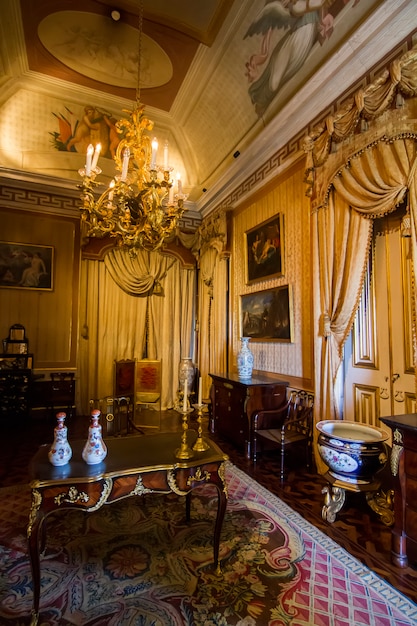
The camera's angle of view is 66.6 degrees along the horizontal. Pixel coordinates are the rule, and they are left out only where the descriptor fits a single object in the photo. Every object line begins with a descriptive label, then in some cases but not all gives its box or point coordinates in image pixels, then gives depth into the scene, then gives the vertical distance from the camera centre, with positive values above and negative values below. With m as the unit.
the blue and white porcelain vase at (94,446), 2.09 -0.75
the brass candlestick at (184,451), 2.20 -0.83
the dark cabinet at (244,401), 4.21 -0.95
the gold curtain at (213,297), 6.23 +0.77
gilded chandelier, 3.52 +1.55
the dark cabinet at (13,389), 5.66 -1.00
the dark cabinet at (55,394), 6.14 -1.17
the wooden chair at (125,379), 6.22 -0.92
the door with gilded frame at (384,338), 2.96 -0.06
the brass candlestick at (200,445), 2.37 -0.85
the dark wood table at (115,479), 1.78 -0.91
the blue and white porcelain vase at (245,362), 4.81 -0.44
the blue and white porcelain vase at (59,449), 2.06 -0.75
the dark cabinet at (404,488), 2.18 -1.11
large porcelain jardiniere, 2.59 -1.02
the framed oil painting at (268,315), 4.55 +0.28
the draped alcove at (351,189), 2.79 +1.44
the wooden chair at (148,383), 6.29 -1.00
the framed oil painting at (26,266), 6.30 +1.38
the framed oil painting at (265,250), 4.76 +1.33
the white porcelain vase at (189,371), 7.03 -0.86
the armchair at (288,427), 3.68 -1.21
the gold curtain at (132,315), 6.83 +0.42
